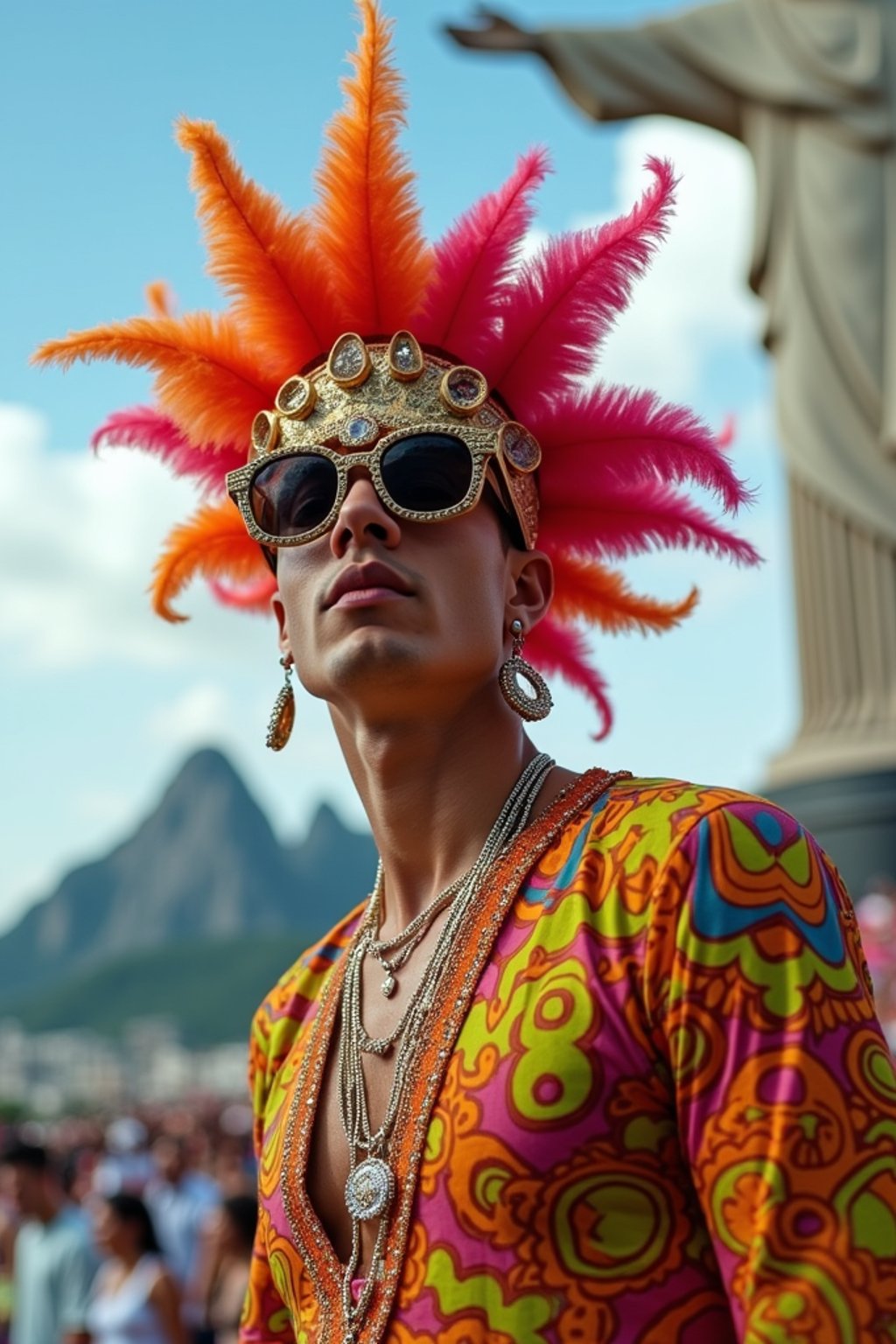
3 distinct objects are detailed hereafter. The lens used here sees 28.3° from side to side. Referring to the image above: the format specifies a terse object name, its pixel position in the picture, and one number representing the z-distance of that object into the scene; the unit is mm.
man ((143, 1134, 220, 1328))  8414
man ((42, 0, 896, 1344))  1587
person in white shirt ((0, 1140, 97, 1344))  6523
